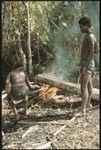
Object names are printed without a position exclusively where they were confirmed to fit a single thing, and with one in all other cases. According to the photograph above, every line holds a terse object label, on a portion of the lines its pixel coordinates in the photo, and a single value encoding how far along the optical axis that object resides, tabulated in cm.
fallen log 453
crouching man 441
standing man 391
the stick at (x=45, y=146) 351
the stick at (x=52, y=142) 352
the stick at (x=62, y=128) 376
